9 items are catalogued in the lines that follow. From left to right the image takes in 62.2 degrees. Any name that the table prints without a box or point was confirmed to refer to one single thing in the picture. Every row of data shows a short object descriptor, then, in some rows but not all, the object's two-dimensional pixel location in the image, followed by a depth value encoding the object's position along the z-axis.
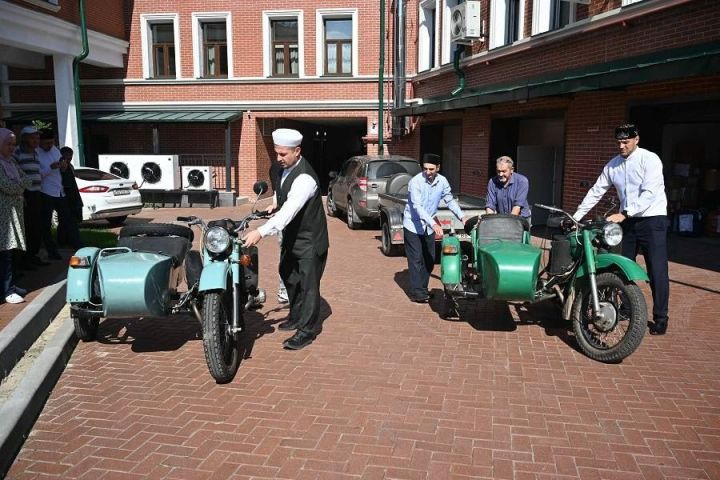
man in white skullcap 4.84
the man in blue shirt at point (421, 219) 6.59
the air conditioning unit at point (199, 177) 17.92
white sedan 12.59
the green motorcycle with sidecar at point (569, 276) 4.72
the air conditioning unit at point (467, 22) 13.97
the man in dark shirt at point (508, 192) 6.39
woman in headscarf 5.89
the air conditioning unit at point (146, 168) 17.81
